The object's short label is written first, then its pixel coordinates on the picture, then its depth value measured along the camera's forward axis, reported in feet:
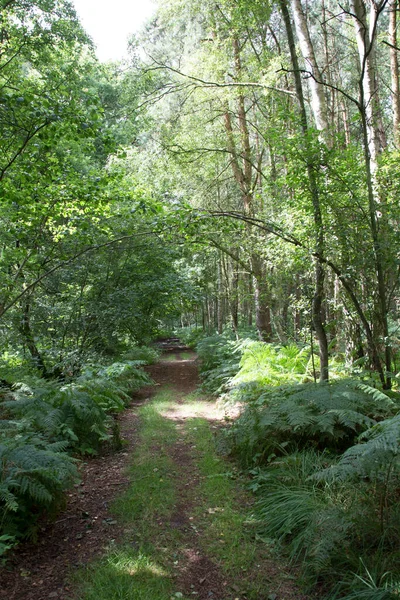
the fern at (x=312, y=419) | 14.06
